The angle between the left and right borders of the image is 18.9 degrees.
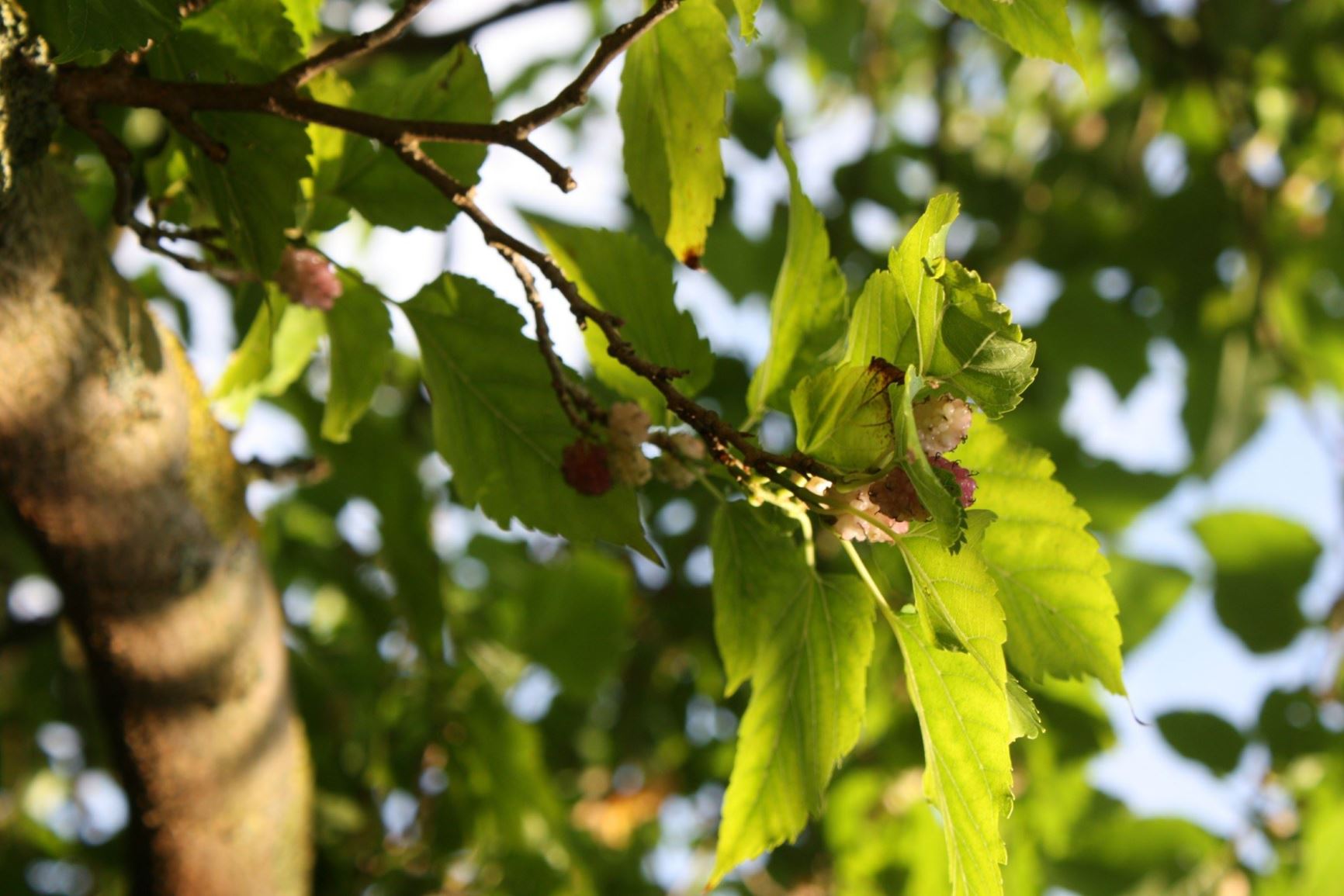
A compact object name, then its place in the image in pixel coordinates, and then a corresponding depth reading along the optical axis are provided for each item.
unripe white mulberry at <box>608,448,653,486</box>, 1.03
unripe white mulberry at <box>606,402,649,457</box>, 1.03
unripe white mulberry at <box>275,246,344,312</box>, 1.07
